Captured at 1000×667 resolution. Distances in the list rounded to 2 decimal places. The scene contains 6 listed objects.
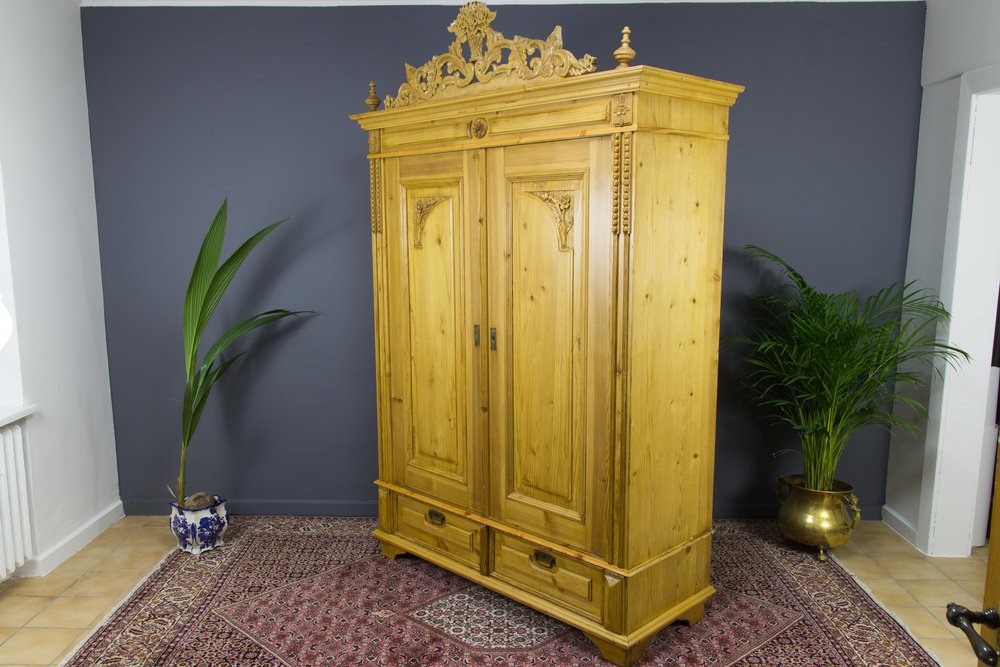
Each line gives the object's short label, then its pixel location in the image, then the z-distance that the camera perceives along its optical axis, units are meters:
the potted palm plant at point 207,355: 3.29
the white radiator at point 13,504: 3.00
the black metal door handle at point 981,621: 1.05
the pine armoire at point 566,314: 2.39
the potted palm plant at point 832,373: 3.15
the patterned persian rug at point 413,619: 2.58
